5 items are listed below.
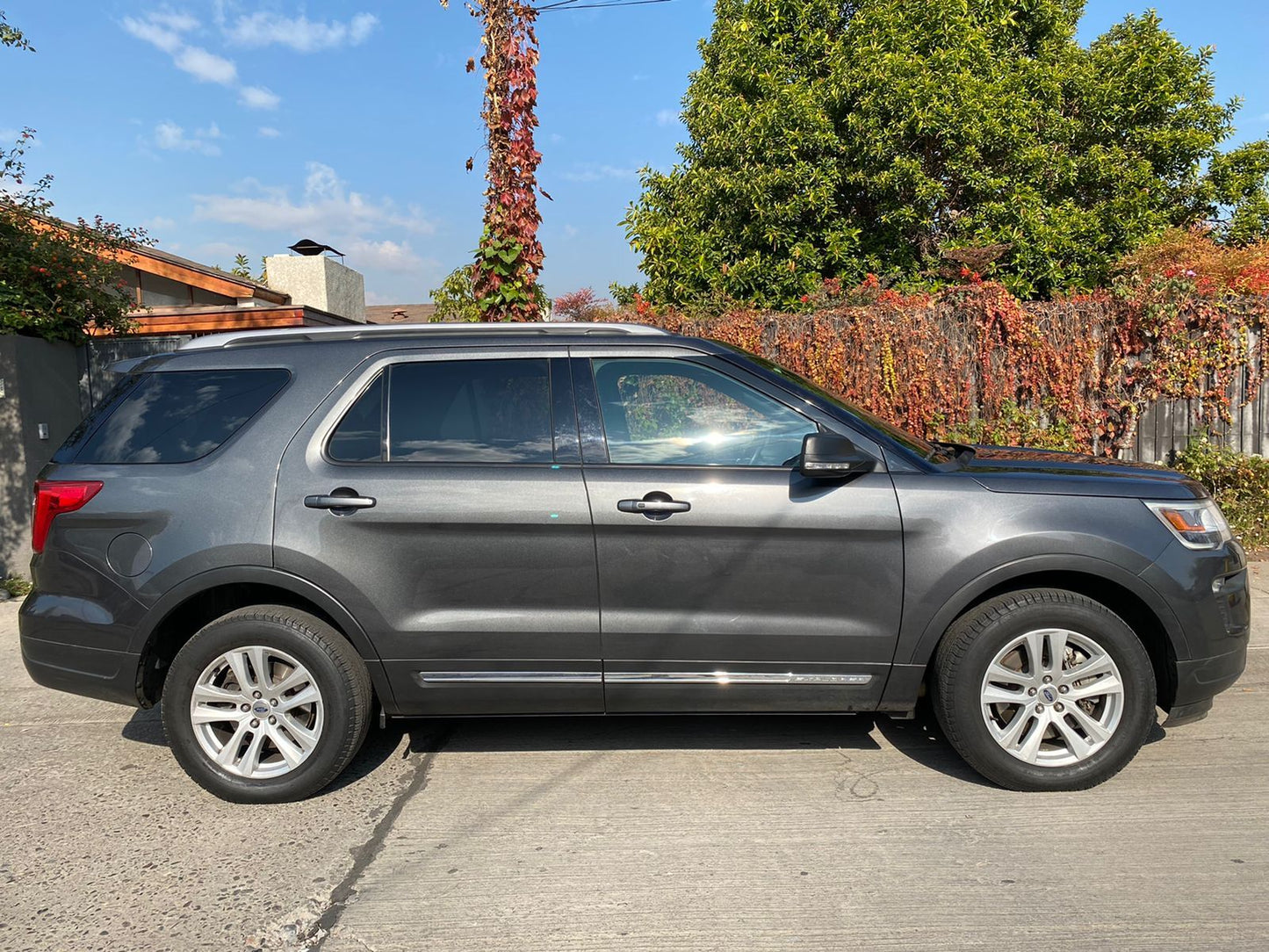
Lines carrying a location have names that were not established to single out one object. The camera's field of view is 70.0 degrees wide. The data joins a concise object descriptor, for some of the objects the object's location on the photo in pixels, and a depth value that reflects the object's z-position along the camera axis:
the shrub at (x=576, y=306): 12.73
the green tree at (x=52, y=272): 7.89
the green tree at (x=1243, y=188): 15.51
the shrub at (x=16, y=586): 7.60
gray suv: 3.54
